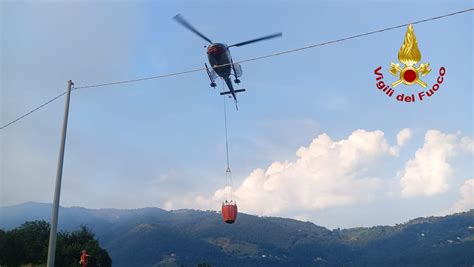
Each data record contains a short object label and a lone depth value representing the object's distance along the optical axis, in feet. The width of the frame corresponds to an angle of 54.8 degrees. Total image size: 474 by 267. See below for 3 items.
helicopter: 103.71
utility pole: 58.34
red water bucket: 90.22
